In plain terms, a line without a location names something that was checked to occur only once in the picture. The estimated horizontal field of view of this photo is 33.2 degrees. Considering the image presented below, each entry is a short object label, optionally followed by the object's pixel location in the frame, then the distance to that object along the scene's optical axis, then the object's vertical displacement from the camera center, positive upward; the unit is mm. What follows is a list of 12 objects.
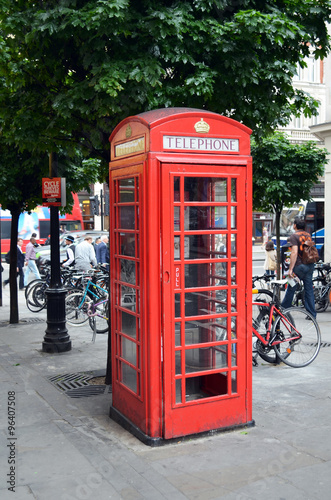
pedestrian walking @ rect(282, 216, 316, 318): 9531 -697
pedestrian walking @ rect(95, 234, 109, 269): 18781 -861
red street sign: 8352 +557
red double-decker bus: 28405 +217
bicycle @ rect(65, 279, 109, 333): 10812 -1448
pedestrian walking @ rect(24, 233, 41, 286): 17734 -959
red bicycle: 7047 -1383
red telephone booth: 4574 -380
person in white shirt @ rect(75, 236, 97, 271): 14945 -786
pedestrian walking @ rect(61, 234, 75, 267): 16278 -826
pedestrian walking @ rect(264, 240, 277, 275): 15641 -936
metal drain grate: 6367 -1902
